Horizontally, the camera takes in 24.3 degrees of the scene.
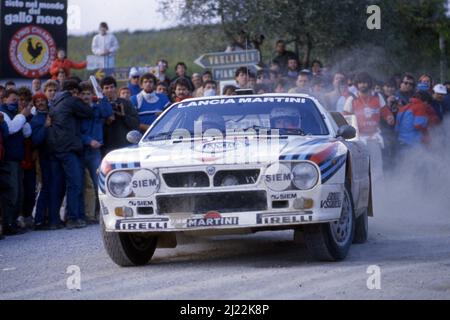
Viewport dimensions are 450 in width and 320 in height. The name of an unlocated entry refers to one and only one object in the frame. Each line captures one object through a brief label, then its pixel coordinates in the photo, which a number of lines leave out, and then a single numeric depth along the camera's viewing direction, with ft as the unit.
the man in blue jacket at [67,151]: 42.47
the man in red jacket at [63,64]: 54.12
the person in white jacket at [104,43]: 64.49
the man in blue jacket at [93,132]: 43.78
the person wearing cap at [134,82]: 55.31
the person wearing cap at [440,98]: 58.44
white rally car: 28.17
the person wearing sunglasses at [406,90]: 59.00
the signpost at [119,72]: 63.00
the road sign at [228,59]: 56.65
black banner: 58.34
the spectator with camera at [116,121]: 45.78
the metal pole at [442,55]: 82.88
